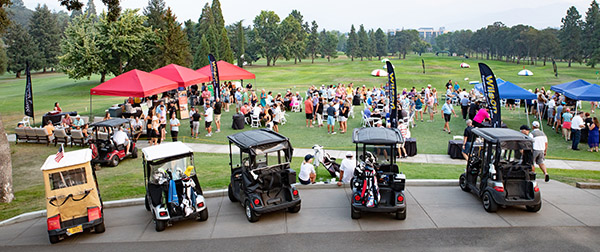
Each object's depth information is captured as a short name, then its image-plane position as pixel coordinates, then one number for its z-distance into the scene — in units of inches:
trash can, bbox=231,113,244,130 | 816.3
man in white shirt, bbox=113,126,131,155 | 580.7
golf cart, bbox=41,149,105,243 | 321.1
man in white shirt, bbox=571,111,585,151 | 629.9
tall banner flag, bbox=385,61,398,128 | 664.4
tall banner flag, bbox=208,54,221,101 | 939.3
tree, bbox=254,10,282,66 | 3036.4
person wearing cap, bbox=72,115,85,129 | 745.5
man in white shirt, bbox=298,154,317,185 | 441.7
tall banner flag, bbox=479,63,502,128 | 629.0
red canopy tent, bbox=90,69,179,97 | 732.7
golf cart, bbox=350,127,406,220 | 342.0
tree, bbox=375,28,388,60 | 4116.6
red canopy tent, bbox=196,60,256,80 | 1037.8
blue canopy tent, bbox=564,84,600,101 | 724.0
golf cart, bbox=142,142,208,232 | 340.5
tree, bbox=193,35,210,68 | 2234.3
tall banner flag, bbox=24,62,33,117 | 767.7
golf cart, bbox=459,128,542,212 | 354.9
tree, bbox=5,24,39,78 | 2488.9
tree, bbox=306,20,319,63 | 3654.0
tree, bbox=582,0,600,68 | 2384.4
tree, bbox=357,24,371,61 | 3671.3
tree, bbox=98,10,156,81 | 1533.0
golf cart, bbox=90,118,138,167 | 565.9
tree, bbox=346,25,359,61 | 3673.7
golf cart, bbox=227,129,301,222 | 352.5
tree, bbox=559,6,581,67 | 2664.9
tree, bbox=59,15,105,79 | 1521.9
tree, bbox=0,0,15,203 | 433.4
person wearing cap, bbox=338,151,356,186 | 441.7
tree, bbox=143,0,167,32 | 1923.0
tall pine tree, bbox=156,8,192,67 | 1715.1
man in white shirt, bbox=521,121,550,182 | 486.0
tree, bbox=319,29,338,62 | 3724.9
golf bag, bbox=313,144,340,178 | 483.2
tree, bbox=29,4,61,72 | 2743.6
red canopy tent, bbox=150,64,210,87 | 900.6
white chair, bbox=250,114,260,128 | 828.5
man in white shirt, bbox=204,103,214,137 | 756.0
